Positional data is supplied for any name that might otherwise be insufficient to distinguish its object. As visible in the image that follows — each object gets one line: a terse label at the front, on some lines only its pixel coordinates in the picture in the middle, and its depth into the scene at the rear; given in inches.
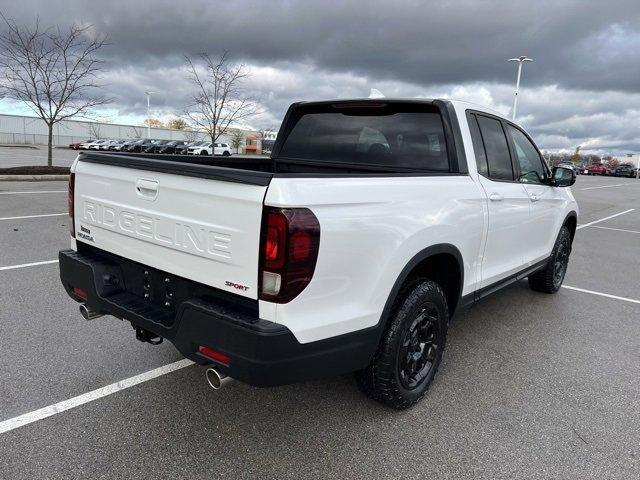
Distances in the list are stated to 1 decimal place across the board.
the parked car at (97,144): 1750.0
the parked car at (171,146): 1609.3
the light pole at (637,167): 2273.6
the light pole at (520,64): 1409.4
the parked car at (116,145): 1650.6
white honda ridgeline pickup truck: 82.0
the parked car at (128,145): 1502.8
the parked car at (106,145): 1654.8
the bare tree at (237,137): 2330.2
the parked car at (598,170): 2320.4
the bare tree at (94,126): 2456.0
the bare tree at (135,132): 2781.0
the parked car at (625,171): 2213.3
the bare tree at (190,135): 2773.6
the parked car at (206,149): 1663.4
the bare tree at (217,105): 839.1
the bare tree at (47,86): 666.8
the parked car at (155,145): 1552.5
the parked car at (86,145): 1805.6
